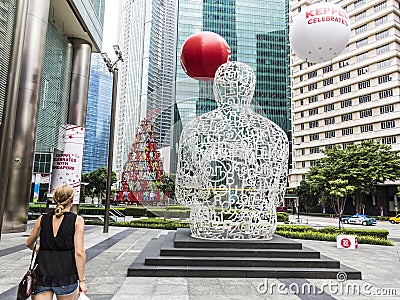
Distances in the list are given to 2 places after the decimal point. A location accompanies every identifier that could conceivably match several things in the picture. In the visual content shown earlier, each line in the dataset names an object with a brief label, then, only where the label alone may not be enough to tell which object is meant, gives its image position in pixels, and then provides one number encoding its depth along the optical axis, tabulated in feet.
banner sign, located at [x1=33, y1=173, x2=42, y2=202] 91.00
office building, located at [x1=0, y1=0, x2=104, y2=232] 14.99
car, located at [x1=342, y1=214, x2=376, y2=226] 83.20
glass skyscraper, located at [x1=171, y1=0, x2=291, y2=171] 172.14
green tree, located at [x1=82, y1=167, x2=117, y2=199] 143.95
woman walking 7.87
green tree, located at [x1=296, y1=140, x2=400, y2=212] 97.30
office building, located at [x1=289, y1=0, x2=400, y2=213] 113.70
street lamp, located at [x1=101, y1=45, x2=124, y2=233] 40.70
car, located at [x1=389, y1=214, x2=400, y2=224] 90.54
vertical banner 39.75
